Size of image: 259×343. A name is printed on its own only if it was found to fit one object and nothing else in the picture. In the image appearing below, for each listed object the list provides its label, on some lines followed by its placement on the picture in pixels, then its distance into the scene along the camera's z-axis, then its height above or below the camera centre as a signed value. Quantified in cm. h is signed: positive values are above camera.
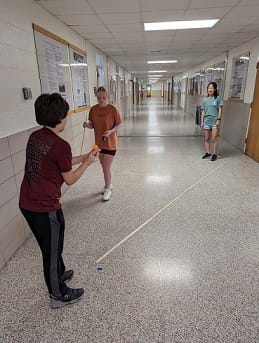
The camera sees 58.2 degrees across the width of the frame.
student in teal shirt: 464 -49
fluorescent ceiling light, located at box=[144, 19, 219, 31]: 371 +106
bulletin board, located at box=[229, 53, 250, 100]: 528 +33
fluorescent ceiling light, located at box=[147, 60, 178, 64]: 927 +112
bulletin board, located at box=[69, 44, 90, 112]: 405 +29
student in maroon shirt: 121 -43
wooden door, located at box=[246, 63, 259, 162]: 479 -84
